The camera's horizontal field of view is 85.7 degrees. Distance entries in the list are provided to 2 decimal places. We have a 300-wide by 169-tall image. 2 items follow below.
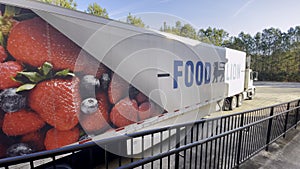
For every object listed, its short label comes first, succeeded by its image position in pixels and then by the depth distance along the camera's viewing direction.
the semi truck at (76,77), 1.97
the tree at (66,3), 14.12
